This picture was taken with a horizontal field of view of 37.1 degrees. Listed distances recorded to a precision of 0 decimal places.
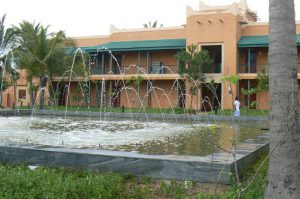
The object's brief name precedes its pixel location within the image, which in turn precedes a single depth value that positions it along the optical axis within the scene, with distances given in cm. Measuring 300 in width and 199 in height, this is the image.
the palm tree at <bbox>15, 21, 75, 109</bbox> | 2941
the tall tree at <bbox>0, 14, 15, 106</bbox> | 3188
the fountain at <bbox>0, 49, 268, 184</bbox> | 571
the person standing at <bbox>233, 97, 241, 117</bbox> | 2245
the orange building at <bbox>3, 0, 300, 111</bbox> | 3228
